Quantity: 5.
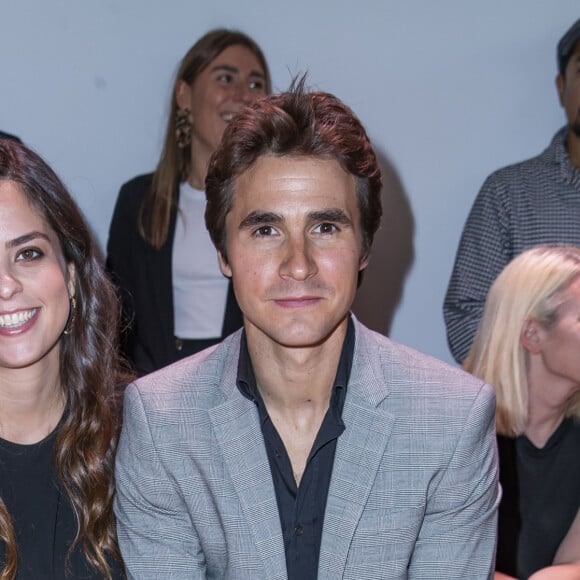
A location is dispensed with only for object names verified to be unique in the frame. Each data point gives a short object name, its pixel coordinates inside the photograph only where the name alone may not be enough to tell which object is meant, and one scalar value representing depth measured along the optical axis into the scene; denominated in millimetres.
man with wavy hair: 1777
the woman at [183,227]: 3000
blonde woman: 2453
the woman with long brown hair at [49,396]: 1923
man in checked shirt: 3055
